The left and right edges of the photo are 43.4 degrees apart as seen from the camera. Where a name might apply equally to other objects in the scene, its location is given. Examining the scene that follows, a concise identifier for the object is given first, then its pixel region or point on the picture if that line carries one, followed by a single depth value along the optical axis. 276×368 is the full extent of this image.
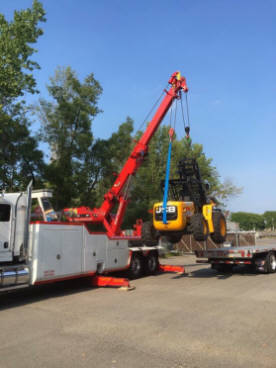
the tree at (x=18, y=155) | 19.97
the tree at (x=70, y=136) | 21.92
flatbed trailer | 13.43
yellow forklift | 11.60
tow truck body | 8.88
